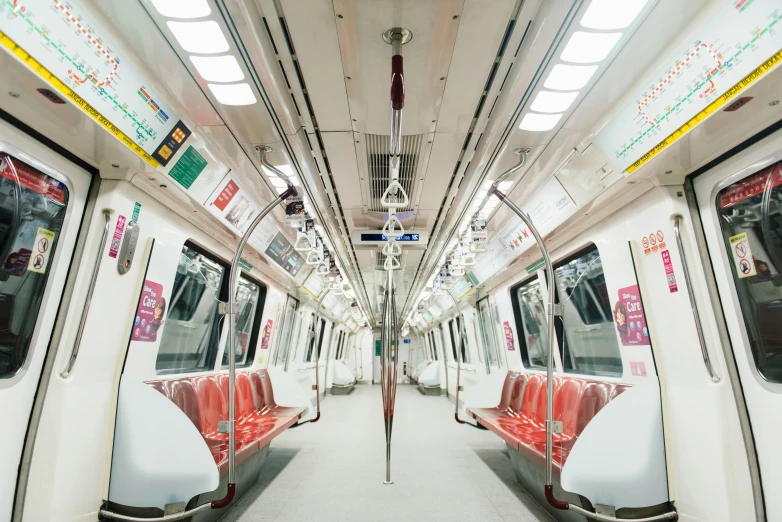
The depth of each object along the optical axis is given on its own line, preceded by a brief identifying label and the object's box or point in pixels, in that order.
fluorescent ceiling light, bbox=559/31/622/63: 1.88
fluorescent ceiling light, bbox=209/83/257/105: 2.30
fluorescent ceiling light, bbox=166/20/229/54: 1.85
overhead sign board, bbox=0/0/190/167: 1.48
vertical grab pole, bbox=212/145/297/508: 2.28
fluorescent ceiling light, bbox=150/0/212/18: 1.73
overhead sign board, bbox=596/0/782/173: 1.51
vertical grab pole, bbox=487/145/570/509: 2.30
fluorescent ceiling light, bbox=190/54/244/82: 2.06
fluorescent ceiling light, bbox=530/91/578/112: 2.33
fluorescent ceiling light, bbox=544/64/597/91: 2.09
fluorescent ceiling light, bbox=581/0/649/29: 1.71
